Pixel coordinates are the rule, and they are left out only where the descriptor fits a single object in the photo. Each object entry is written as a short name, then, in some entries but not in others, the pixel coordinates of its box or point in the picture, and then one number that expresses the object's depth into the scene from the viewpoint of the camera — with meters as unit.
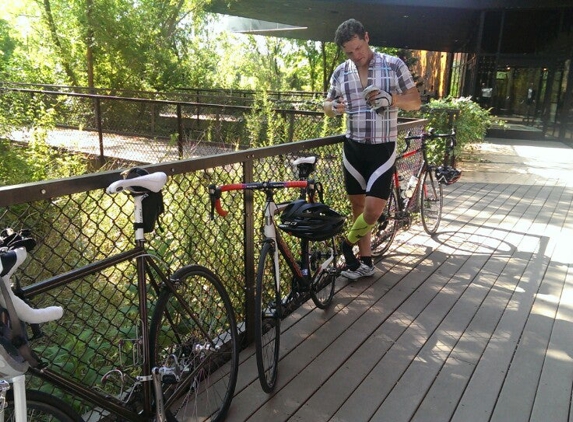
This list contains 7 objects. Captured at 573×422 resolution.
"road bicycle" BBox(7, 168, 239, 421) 1.71
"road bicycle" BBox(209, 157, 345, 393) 2.34
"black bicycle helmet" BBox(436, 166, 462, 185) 5.02
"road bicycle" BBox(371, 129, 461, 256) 4.41
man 3.17
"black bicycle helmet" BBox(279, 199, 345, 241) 2.60
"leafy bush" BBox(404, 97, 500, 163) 8.57
